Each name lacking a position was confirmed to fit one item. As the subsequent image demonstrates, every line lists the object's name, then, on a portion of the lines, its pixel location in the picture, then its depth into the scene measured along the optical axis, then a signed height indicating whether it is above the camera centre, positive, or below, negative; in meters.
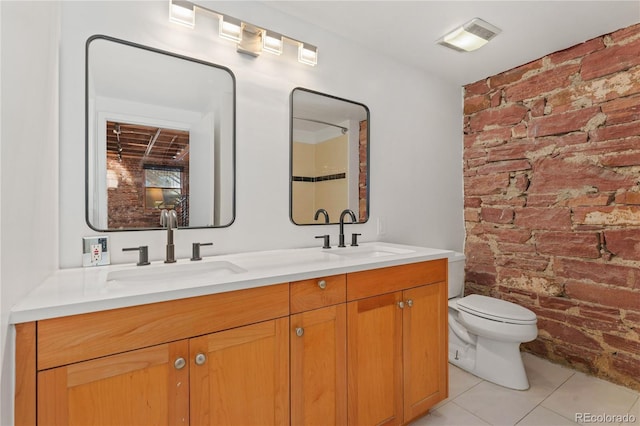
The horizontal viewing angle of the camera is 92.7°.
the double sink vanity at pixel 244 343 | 0.82 -0.45
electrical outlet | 1.29 -0.17
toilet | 1.92 -0.84
